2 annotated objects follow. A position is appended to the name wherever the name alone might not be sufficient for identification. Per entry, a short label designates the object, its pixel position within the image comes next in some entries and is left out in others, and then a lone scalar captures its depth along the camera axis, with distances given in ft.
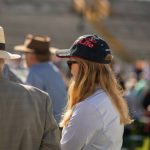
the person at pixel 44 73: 30.27
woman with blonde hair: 18.80
